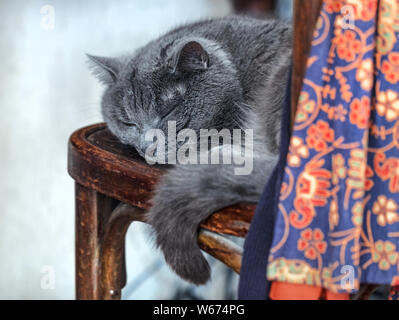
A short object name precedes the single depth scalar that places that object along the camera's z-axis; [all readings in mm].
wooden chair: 1173
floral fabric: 1104
